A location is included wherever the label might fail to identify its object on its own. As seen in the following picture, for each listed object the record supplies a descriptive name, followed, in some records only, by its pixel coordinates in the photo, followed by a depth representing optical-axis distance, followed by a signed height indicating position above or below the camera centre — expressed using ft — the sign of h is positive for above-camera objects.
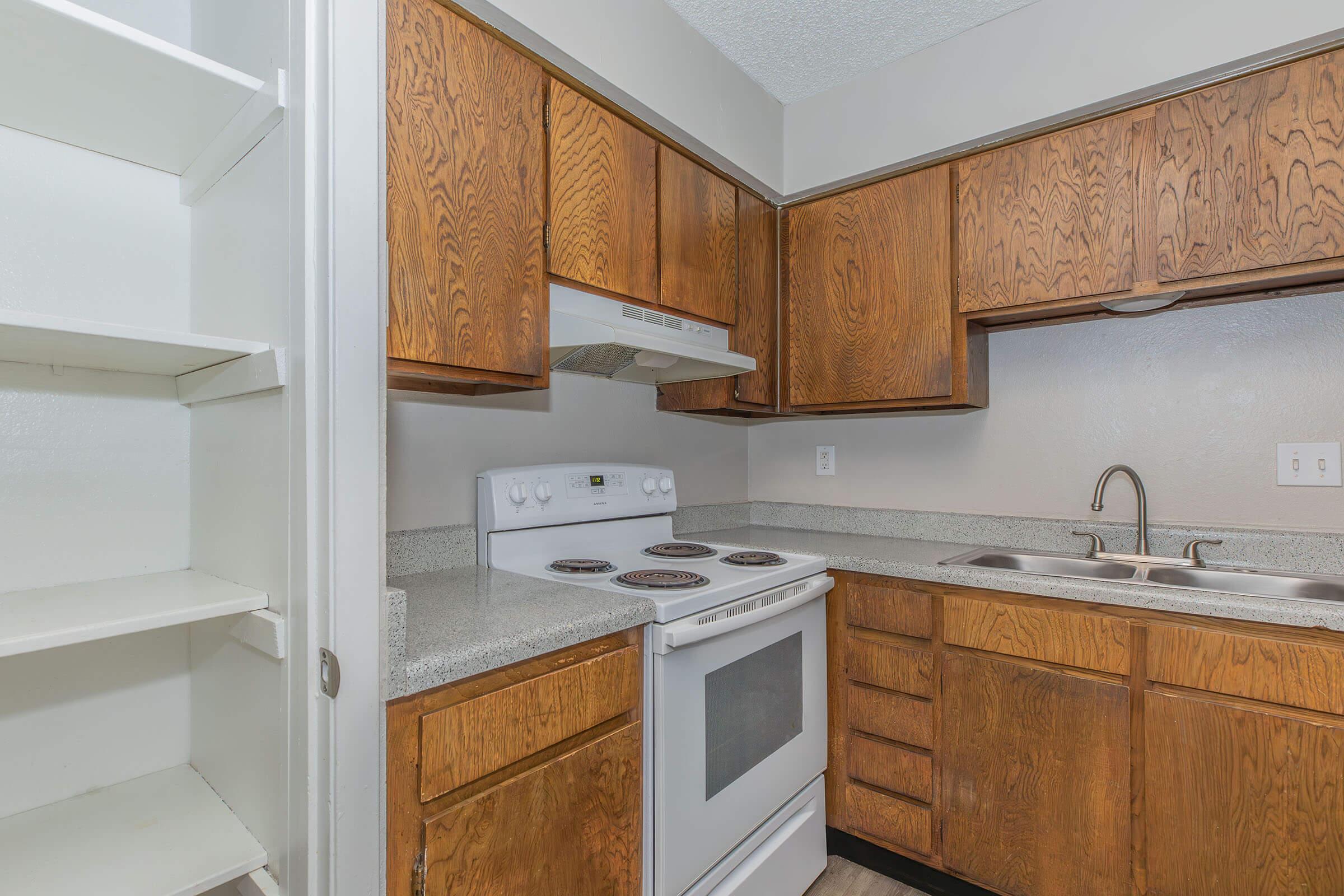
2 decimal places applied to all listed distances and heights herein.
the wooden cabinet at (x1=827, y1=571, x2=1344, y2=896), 4.35 -2.32
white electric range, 4.47 -1.72
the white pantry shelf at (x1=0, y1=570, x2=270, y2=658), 2.57 -0.70
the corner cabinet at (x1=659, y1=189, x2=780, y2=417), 7.33 +1.30
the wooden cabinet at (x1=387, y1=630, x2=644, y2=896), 3.22 -1.83
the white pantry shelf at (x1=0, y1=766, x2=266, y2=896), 2.83 -1.84
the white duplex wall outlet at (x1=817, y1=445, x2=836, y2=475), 8.40 -0.20
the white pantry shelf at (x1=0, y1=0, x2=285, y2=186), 2.62 +1.66
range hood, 5.25 +0.86
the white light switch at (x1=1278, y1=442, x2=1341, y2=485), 5.55 -0.21
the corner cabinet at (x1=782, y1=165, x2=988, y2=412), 6.68 +1.51
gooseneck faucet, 6.12 -0.61
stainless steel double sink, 5.20 -1.18
